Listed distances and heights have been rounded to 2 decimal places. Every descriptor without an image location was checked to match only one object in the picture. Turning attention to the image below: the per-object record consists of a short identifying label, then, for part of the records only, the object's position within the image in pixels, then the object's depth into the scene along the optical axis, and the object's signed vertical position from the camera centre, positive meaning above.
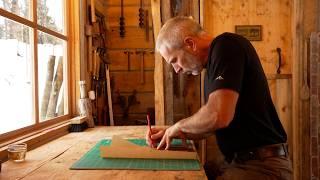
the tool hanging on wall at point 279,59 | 3.17 +0.18
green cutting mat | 1.57 -0.39
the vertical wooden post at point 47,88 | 2.52 -0.05
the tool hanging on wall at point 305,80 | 3.08 -0.01
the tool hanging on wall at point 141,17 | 4.34 +0.79
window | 1.99 +0.12
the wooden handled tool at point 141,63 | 4.41 +0.22
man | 1.56 -0.12
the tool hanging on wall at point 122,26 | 4.39 +0.67
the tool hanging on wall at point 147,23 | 4.43 +0.72
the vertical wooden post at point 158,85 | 3.16 -0.04
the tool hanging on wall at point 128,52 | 4.43 +0.36
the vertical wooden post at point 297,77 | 3.09 +0.01
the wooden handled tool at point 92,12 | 3.32 +0.65
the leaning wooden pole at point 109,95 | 4.13 -0.17
